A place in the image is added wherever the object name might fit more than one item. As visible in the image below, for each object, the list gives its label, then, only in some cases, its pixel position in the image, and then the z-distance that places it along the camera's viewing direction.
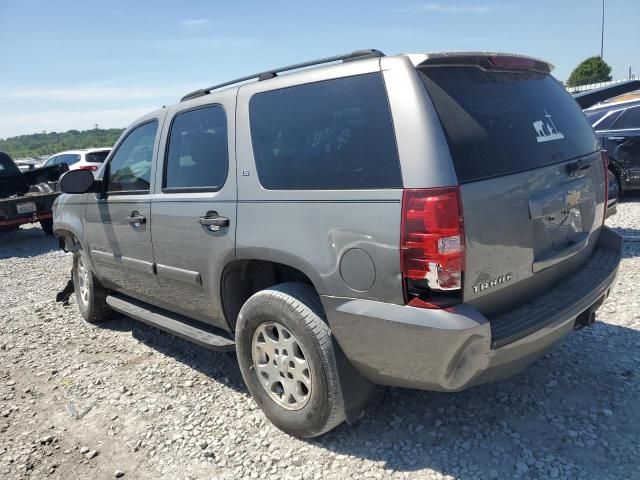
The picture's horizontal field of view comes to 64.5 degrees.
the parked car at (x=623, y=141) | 8.02
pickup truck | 9.97
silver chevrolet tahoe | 2.20
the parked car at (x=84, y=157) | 13.43
